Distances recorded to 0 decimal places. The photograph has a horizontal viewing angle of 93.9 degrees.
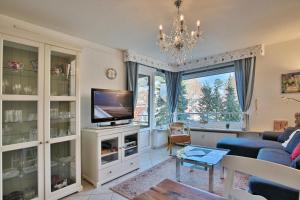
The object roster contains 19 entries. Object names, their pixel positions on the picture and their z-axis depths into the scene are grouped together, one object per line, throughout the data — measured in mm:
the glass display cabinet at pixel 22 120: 1608
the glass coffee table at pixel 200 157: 1859
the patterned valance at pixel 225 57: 2949
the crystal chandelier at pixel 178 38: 1645
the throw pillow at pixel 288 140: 2235
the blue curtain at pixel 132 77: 3082
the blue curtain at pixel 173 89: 4062
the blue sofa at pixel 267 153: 1319
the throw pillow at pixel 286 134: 2395
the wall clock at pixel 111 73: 2828
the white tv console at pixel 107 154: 2134
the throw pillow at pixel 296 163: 1422
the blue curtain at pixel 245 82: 3060
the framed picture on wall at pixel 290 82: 2681
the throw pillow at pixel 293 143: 2032
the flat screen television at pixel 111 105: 2320
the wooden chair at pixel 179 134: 3360
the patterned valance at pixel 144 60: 3037
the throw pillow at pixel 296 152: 1792
